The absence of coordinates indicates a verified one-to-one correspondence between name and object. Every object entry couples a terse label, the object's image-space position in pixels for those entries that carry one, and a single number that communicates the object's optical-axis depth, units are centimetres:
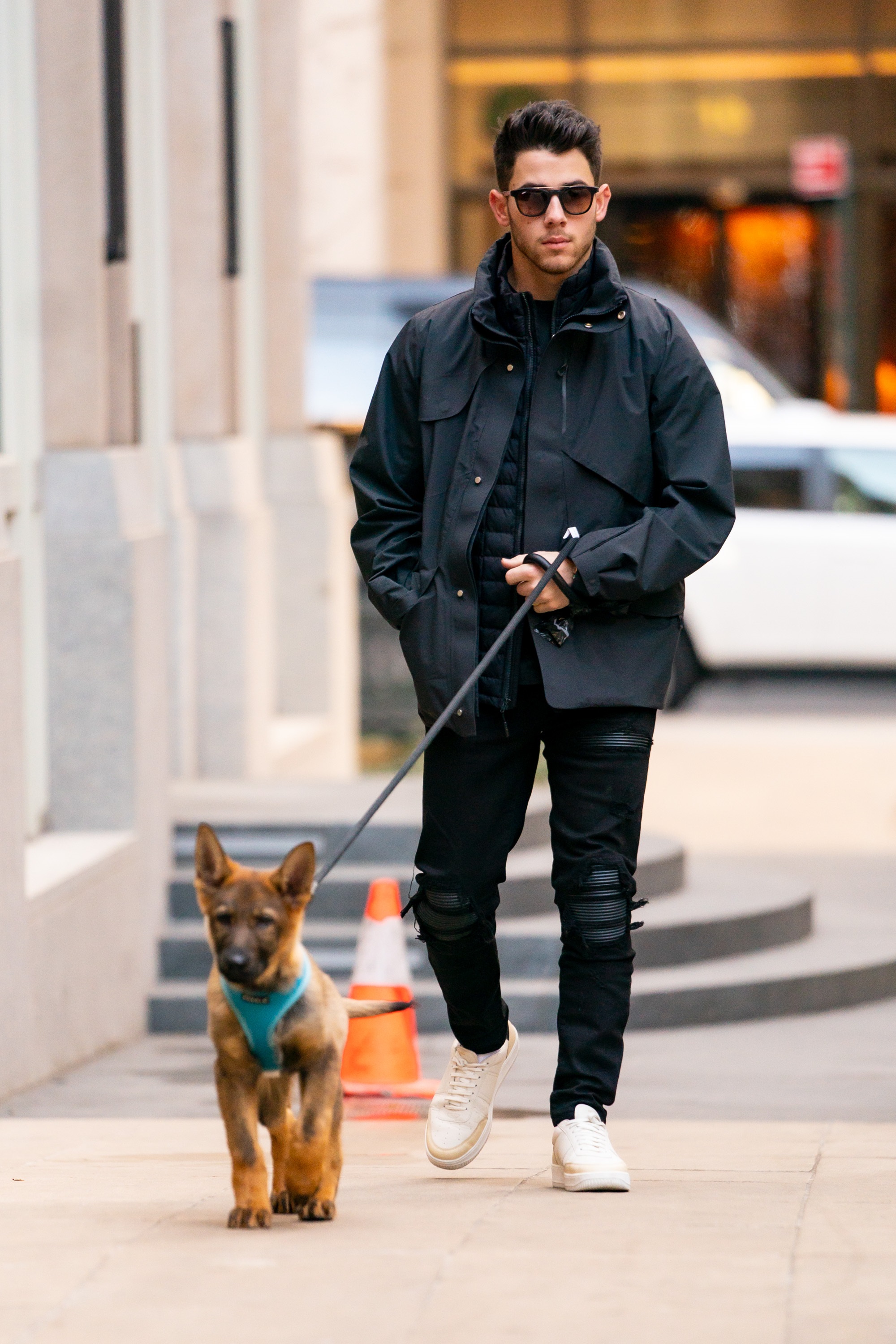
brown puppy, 795
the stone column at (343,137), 4119
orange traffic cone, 1259
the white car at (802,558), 3031
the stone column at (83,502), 1440
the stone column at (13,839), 1220
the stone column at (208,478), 1930
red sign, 4191
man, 891
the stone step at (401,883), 1538
